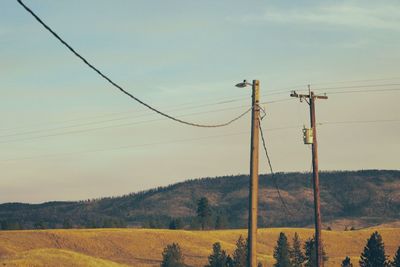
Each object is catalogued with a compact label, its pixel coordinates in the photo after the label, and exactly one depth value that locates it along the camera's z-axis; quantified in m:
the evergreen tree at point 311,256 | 97.13
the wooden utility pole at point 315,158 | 36.31
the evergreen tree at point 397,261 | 102.38
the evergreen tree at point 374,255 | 106.28
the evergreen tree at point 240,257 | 93.97
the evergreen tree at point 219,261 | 94.50
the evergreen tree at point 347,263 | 110.94
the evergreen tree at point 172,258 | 131.75
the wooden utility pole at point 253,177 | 29.16
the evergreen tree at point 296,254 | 111.31
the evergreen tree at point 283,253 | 121.76
